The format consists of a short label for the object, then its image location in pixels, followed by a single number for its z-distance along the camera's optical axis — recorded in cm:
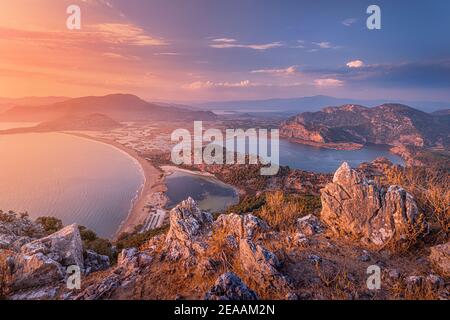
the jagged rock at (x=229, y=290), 554
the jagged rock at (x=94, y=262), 1038
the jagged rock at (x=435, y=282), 629
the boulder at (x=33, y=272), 808
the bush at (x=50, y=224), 2062
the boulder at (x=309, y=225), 1032
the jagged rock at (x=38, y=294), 752
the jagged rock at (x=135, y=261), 790
